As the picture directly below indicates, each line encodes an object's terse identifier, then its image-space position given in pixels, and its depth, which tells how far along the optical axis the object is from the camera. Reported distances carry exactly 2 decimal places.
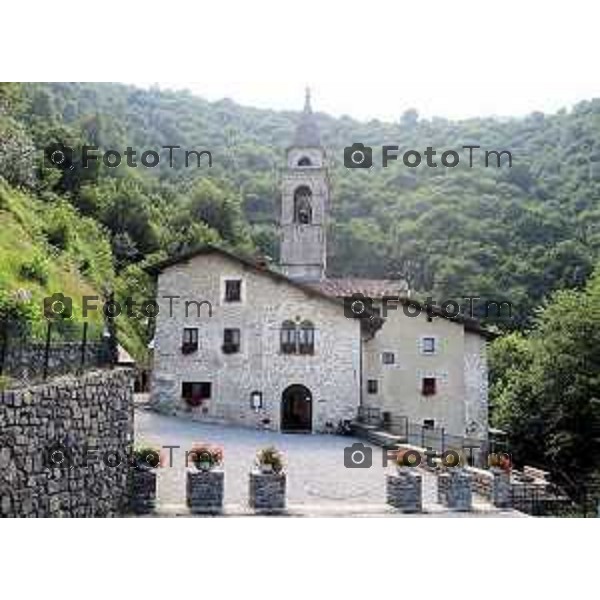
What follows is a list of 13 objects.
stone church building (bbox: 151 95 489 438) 18.56
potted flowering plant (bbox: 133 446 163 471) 8.47
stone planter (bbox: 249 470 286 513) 8.65
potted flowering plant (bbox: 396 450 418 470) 9.13
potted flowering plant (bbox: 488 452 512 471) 9.69
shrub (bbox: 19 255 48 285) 13.41
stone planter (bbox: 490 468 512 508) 9.59
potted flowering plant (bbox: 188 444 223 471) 8.55
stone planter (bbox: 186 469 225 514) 8.46
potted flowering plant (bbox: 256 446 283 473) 8.66
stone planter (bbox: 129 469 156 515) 8.28
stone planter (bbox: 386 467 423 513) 9.09
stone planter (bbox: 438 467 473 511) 9.28
